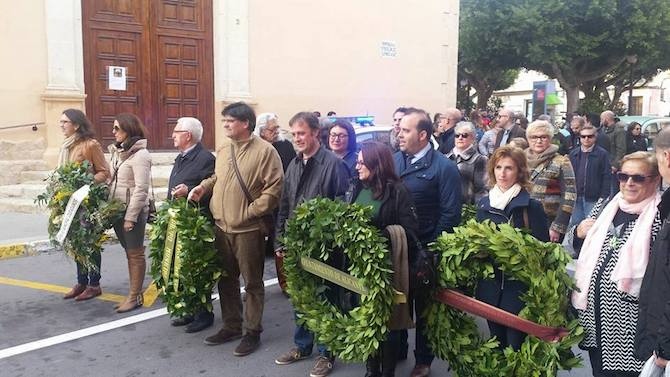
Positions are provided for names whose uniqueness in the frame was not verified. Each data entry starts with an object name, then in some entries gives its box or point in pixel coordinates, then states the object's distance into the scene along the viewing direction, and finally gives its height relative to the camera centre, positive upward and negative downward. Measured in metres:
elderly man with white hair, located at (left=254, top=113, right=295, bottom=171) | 6.96 -0.27
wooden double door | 12.72 +0.95
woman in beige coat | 5.70 -0.70
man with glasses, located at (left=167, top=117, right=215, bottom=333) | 5.25 -0.45
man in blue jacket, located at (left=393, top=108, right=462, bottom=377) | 4.20 -0.48
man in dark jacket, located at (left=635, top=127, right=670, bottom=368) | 2.63 -0.74
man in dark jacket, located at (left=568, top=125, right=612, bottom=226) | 7.56 -0.71
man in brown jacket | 4.76 -0.67
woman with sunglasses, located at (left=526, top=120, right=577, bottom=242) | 5.28 -0.54
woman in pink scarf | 2.95 -0.71
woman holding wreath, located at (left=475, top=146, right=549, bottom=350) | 3.61 -0.61
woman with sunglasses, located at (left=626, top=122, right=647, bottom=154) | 13.43 -0.52
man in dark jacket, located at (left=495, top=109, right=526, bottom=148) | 9.38 -0.24
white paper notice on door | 12.88 +0.61
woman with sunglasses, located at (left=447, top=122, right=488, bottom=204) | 5.58 -0.44
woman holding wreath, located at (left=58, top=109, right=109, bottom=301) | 6.11 -0.42
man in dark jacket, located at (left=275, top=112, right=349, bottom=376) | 4.61 -0.49
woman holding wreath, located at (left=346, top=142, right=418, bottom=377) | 3.88 -0.53
